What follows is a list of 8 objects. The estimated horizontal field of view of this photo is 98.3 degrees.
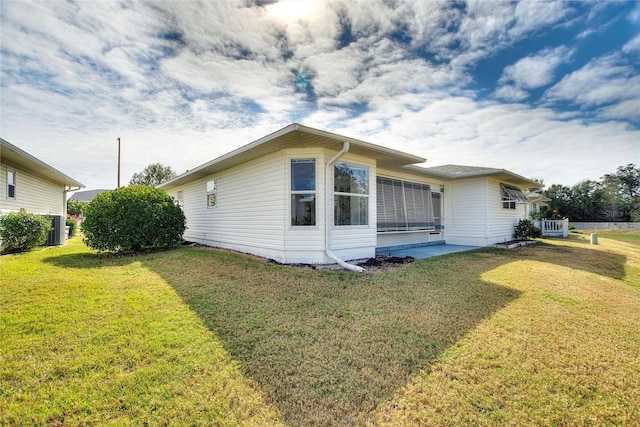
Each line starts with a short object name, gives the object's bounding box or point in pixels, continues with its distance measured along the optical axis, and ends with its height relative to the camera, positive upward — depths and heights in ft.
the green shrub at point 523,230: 44.80 -1.63
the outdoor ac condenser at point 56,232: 33.55 -1.24
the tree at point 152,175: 115.55 +19.43
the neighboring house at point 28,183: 29.83 +5.45
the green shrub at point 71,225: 48.40 -0.62
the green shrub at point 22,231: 25.49 -0.85
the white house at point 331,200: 22.86 +2.23
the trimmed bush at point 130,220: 27.71 +0.14
